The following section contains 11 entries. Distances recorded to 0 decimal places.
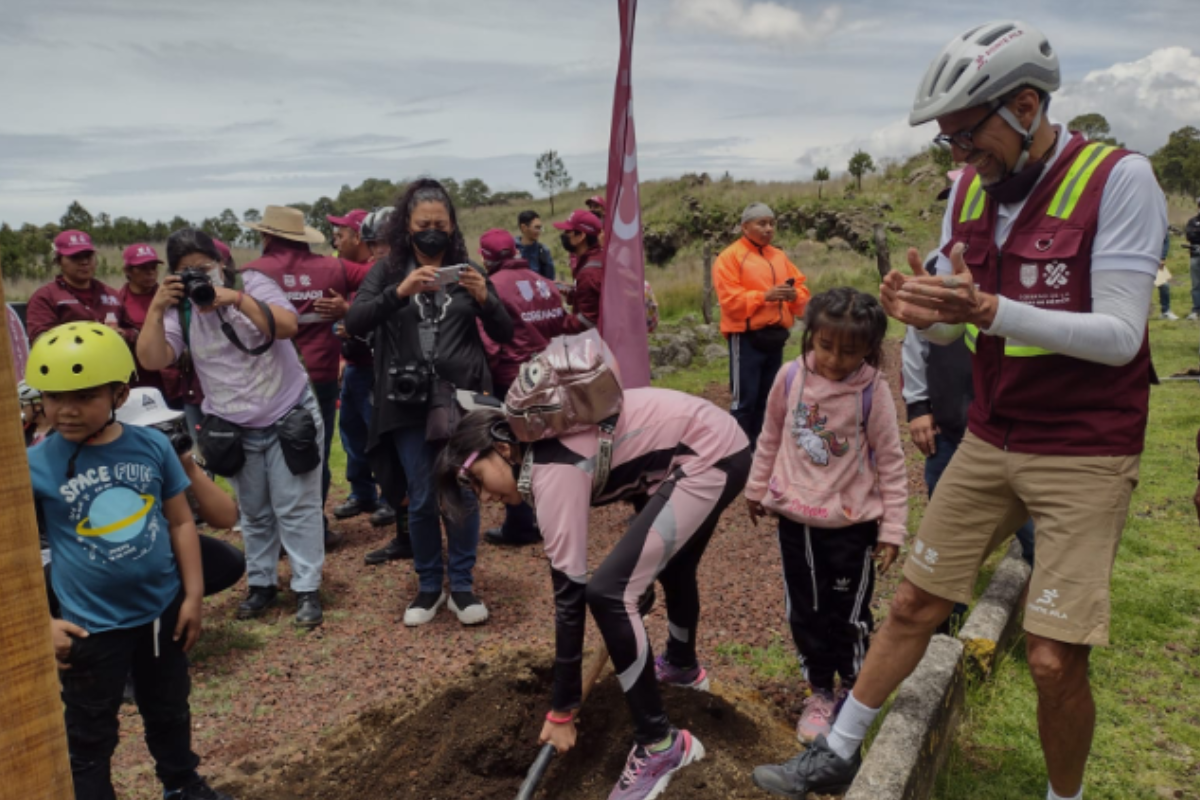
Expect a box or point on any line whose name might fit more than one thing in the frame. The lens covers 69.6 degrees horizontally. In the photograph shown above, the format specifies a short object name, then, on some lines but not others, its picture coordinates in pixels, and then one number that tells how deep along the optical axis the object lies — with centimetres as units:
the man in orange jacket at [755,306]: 624
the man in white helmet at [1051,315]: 216
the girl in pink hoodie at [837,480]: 306
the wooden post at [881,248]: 1019
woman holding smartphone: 434
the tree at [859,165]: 3622
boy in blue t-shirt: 264
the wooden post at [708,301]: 1474
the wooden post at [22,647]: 140
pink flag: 347
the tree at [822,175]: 3725
